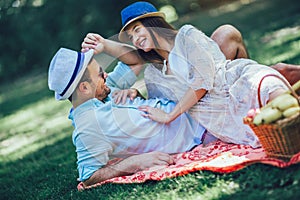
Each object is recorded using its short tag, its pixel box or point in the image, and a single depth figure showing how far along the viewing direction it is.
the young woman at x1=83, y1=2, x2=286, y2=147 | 3.50
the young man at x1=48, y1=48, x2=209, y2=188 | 3.55
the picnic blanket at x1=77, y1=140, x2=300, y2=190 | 3.08
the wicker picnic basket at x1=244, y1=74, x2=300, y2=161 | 2.85
